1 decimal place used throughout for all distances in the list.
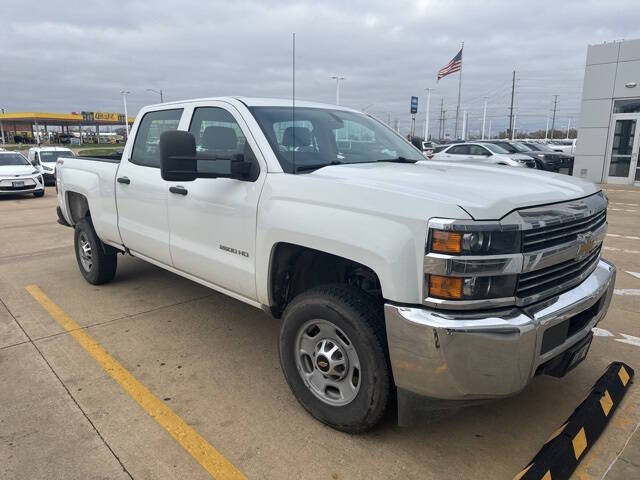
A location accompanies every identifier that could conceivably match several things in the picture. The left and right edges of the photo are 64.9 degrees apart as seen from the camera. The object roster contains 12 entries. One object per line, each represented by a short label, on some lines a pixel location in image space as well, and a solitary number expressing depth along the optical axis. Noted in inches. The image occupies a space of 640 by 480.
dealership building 713.0
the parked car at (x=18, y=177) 579.5
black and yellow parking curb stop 99.7
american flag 1277.1
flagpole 1298.4
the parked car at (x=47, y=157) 744.8
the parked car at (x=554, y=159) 747.4
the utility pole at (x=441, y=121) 3843.5
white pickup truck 90.9
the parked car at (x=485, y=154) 686.5
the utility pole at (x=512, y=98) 2632.6
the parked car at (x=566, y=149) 1145.9
